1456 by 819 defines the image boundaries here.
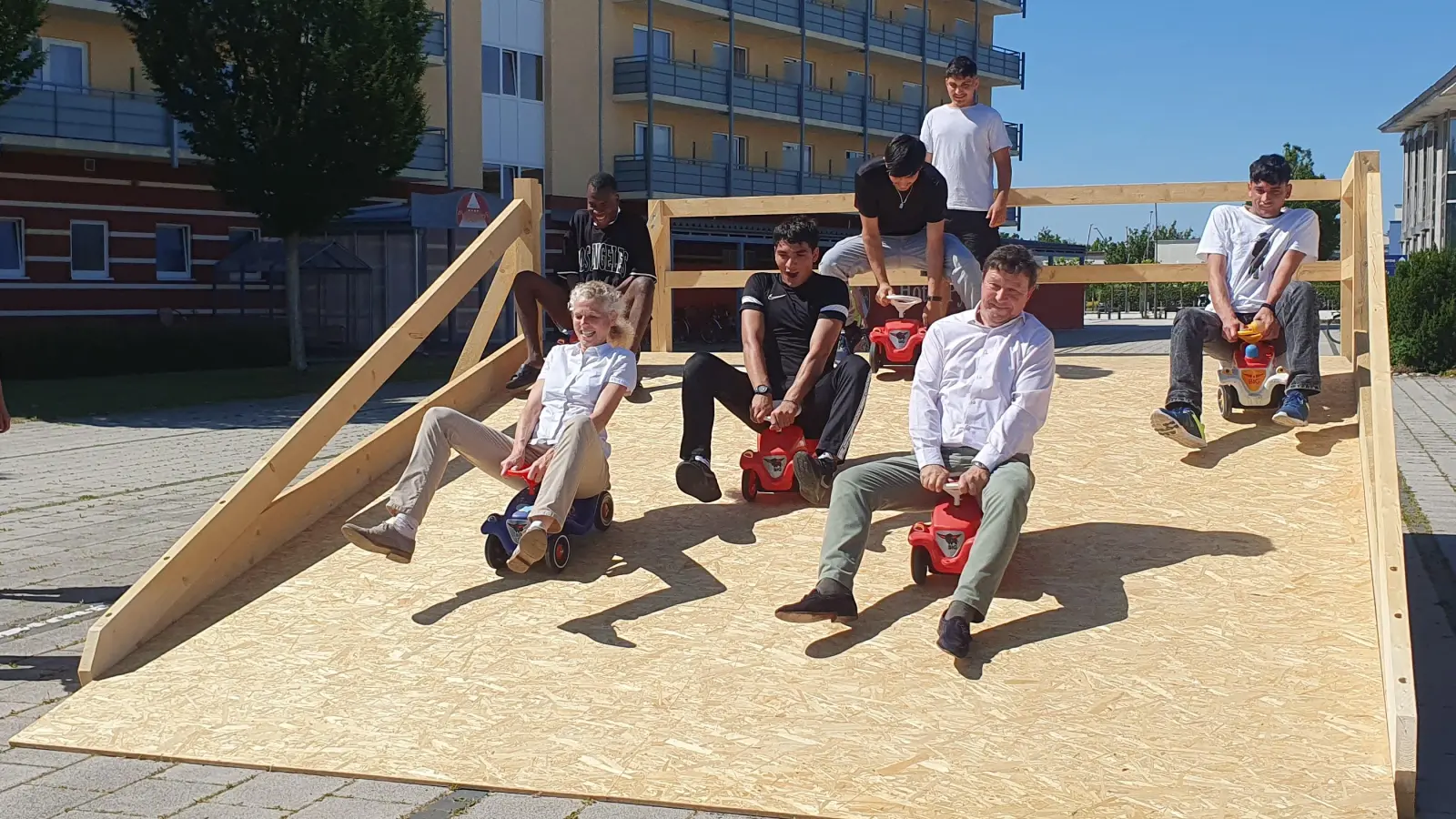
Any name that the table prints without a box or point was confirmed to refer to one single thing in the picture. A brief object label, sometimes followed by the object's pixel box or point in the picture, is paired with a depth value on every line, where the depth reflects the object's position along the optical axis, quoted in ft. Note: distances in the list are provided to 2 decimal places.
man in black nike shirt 22.88
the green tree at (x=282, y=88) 79.15
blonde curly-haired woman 19.99
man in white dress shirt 18.20
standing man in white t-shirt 30.25
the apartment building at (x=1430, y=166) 124.40
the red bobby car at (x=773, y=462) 23.38
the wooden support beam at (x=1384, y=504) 14.14
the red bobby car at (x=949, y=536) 19.07
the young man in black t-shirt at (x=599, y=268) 29.84
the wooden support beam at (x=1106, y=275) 30.01
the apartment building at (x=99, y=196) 88.22
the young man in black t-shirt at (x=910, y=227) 28.53
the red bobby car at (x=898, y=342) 30.14
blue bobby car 21.11
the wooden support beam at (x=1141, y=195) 29.40
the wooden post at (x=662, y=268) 34.86
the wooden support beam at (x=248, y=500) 19.39
